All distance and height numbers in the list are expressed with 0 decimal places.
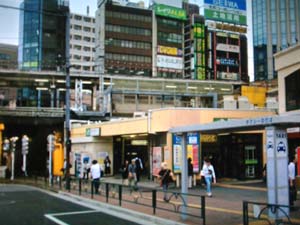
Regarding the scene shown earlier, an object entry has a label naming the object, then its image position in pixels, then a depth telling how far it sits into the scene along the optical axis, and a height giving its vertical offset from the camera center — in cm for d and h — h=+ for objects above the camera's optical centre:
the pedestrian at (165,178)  1870 -117
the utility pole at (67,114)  2570 +228
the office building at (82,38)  13250 +3409
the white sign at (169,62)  10638 +2152
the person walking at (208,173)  1974 -102
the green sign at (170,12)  10694 +3436
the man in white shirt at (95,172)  2228 -110
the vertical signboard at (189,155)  2700 -28
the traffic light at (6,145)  4607 +52
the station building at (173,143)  2783 +59
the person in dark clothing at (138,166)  2696 -98
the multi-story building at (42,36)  10919 +2841
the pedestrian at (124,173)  2685 -138
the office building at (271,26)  8488 +2609
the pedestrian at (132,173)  2376 -122
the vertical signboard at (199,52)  11381 +2534
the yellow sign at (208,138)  3023 +85
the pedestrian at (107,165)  3524 -118
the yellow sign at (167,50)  10806 +2477
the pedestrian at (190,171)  2467 -116
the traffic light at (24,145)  3786 +43
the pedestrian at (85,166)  3500 -128
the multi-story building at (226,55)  11138 +2473
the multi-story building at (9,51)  12056 +2749
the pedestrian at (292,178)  1554 -98
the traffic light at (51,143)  3120 +51
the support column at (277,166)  1118 -40
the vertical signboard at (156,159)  2836 -57
